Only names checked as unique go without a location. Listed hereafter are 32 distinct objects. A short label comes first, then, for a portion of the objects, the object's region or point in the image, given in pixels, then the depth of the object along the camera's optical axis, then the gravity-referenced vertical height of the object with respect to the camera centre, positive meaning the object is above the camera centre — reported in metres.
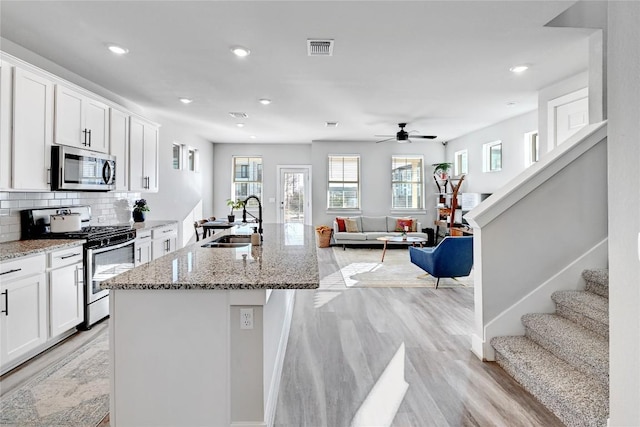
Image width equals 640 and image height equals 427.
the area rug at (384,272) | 5.08 -0.95
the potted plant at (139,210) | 4.93 +0.06
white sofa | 8.41 -0.43
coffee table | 6.60 -0.49
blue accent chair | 4.60 -0.59
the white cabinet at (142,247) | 4.14 -0.39
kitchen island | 1.71 -0.68
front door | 9.59 +0.56
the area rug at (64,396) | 2.00 -1.13
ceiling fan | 6.79 +1.47
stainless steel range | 3.27 -0.33
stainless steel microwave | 3.24 +0.44
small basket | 8.59 -0.53
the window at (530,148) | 5.96 +1.10
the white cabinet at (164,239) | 4.66 -0.35
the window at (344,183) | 9.28 +0.80
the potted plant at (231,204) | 5.64 +0.25
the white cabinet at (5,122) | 2.67 +0.70
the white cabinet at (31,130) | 2.81 +0.70
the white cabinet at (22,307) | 2.42 -0.67
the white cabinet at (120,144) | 4.15 +0.84
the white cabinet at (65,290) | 2.86 -0.64
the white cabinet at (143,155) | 4.58 +0.79
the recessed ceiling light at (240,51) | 3.35 +1.55
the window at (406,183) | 9.41 +0.81
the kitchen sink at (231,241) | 3.04 -0.25
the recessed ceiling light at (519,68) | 3.86 +1.59
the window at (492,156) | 6.99 +1.15
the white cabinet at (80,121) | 3.28 +0.93
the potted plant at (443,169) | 8.66 +1.11
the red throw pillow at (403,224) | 8.70 -0.25
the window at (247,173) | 9.59 +1.09
